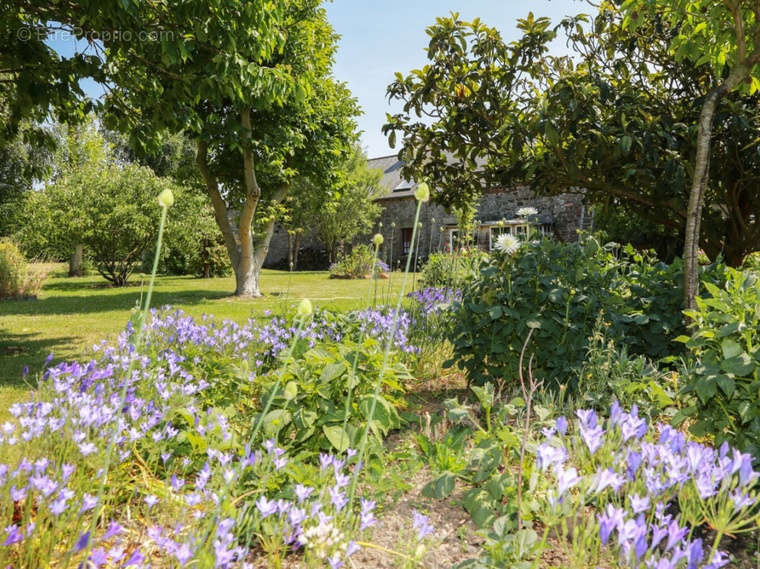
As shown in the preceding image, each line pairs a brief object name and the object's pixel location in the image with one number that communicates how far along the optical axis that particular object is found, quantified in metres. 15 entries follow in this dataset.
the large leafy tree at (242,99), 4.53
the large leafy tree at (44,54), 4.55
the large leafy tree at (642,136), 3.93
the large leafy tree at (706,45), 2.96
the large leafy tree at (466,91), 4.27
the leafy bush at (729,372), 1.86
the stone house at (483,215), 19.09
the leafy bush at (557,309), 3.09
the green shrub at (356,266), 18.52
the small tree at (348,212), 24.50
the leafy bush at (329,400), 2.15
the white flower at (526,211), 4.51
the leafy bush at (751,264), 4.36
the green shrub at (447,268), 6.31
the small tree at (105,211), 12.92
